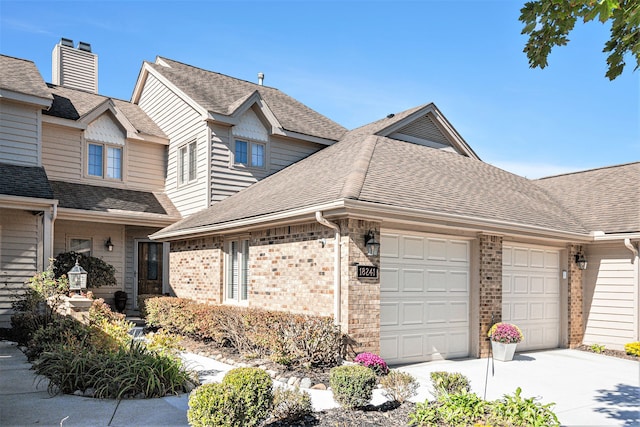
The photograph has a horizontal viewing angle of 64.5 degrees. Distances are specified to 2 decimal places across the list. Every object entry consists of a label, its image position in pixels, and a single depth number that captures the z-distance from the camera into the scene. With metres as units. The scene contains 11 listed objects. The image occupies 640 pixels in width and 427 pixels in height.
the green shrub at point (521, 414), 4.85
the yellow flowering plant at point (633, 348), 11.59
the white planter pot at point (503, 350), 10.36
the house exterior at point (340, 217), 9.57
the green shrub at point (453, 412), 5.02
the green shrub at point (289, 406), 5.74
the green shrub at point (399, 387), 6.62
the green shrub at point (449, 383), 6.21
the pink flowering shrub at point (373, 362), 8.21
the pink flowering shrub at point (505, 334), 10.33
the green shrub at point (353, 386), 6.14
